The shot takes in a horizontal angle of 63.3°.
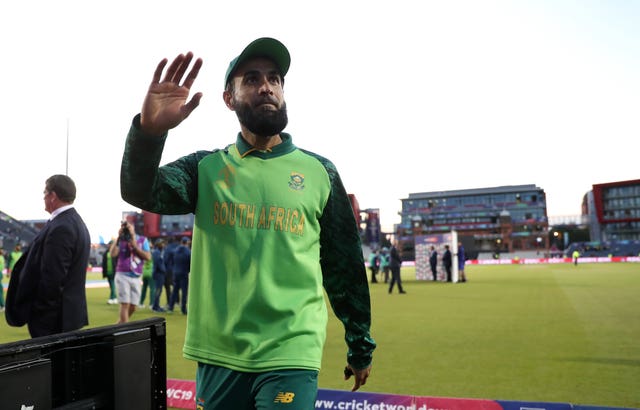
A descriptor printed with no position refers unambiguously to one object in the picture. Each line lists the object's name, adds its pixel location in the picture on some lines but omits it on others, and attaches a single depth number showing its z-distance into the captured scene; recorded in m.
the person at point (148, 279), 13.54
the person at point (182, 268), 11.87
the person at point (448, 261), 24.23
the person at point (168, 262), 14.03
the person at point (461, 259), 24.34
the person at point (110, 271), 14.68
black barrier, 1.64
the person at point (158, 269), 12.91
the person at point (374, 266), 26.51
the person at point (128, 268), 9.20
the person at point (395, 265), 18.20
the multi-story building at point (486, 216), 111.38
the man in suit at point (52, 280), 3.72
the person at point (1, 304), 13.53
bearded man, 1.74
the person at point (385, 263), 26.06
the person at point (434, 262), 25.40
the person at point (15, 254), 18.36
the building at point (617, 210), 96.75
